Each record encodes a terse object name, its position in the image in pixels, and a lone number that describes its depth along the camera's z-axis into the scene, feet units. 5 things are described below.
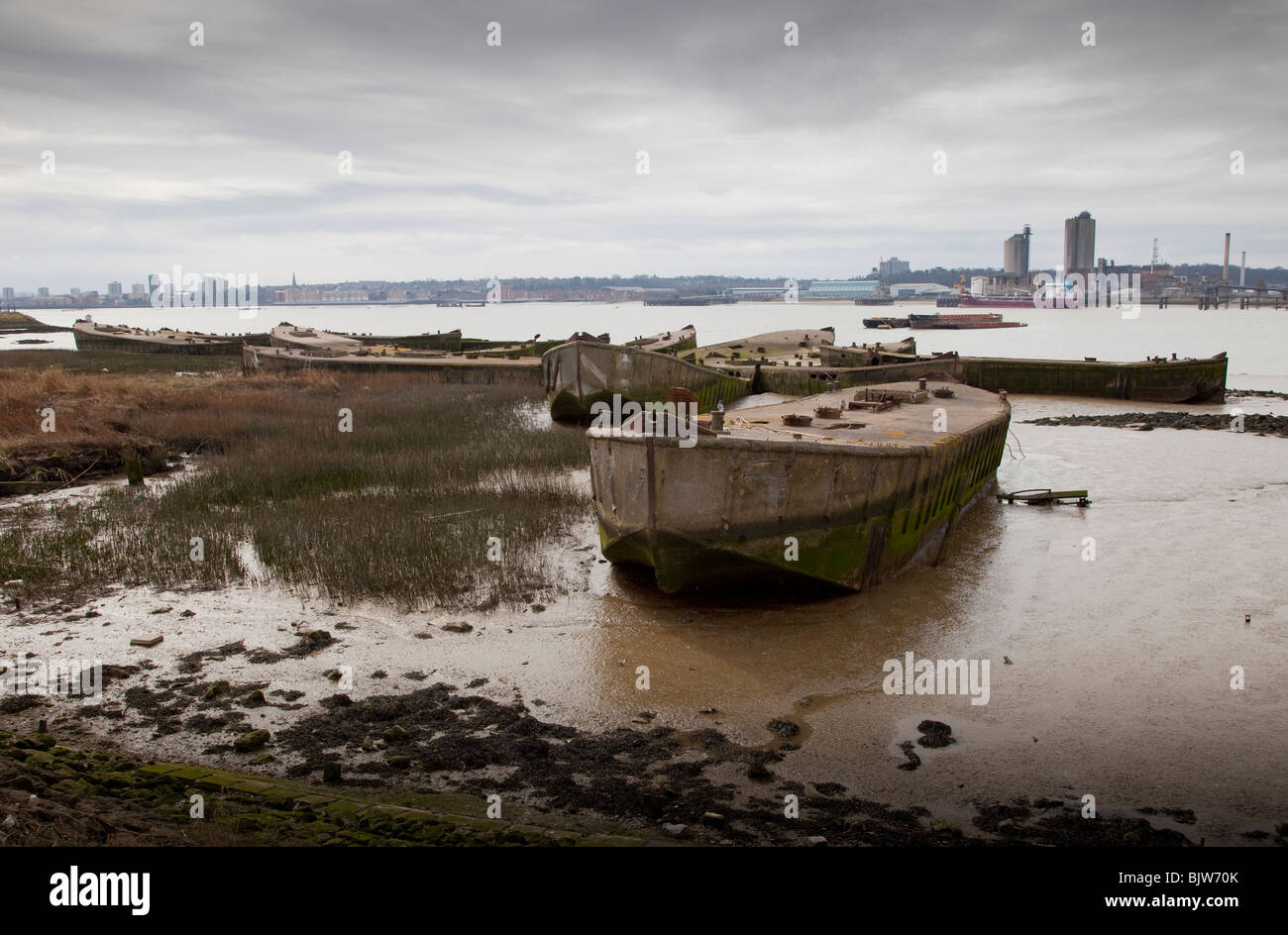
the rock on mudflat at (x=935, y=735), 26.63
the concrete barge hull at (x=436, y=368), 117.60
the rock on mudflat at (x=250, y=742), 25.36
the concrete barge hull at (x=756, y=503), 36.06
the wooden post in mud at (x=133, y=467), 59.47
